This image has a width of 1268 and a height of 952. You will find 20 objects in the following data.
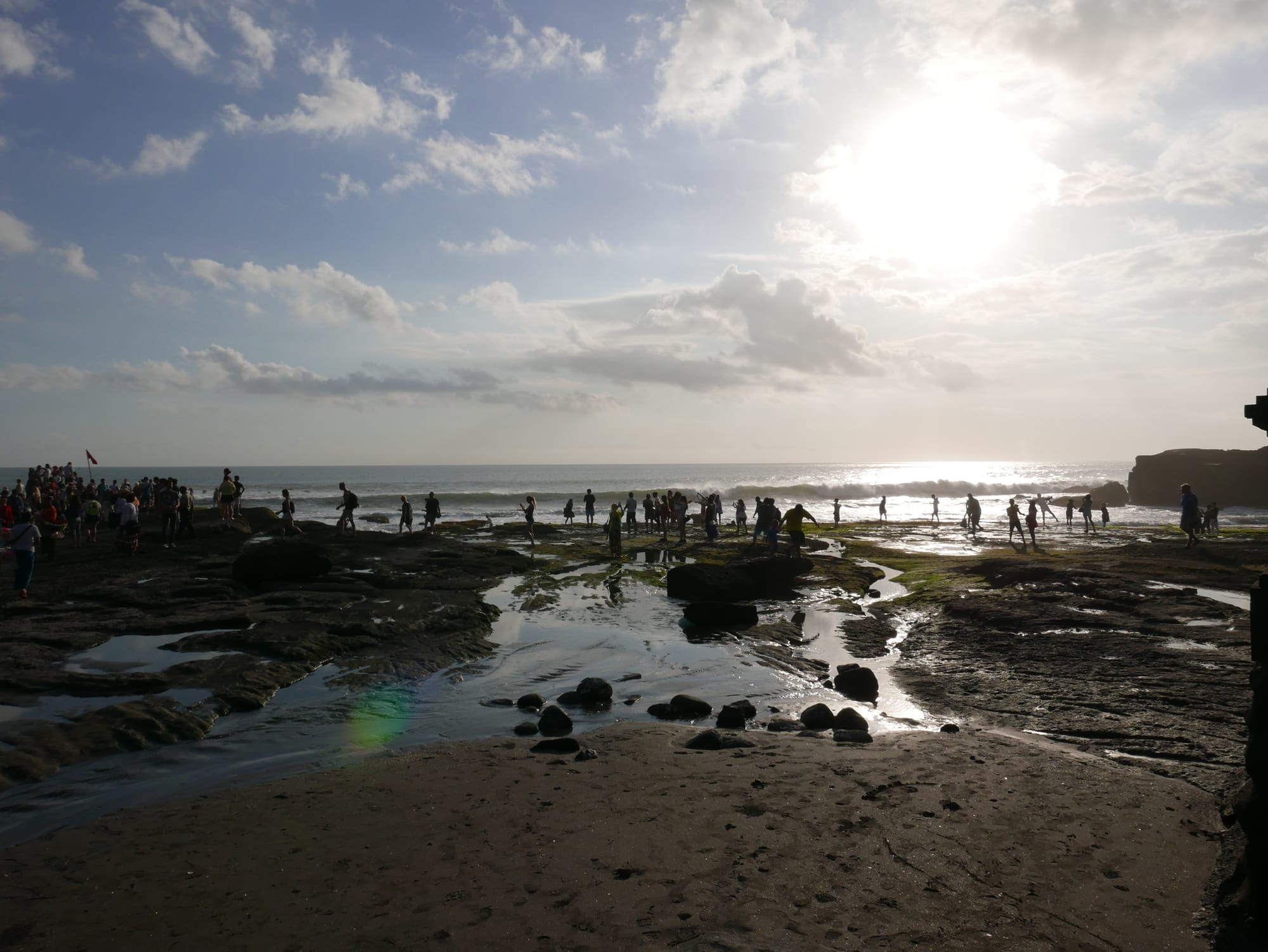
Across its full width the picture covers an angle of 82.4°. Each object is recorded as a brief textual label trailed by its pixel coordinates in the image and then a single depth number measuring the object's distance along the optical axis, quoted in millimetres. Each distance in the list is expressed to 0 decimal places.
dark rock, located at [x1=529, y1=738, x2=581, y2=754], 9297
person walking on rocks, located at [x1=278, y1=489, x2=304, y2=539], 30531
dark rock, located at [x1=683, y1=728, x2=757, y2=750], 9375
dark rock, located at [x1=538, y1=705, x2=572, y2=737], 10336
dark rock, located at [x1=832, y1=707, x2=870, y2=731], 10125
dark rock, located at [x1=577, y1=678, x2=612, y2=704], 11844
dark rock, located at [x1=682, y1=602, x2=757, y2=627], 17578
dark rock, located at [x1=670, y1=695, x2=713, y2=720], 11086
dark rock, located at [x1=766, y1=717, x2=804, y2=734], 10328
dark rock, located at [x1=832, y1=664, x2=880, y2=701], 12102
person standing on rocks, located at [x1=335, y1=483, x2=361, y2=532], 31266
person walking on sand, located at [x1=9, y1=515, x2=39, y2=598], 16797
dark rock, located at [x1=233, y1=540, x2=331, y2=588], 20359
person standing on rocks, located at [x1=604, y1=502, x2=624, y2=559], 30219
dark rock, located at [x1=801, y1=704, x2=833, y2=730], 10344
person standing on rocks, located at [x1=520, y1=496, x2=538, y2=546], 34375
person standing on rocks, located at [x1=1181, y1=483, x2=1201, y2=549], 26719
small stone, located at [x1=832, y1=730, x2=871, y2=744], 9430
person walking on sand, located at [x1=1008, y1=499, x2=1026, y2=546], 32625
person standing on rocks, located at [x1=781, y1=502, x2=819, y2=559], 26062
